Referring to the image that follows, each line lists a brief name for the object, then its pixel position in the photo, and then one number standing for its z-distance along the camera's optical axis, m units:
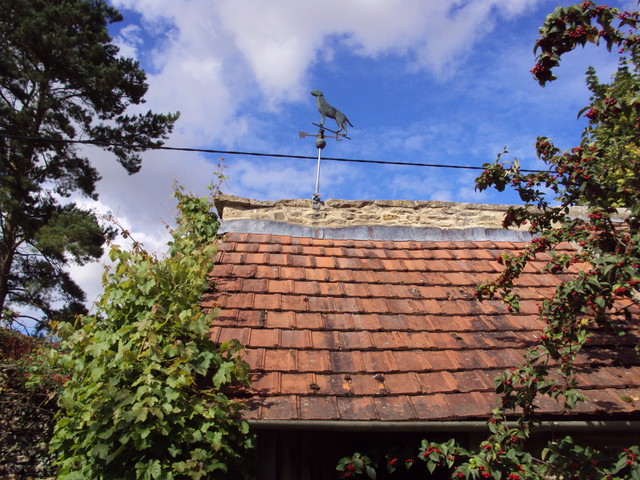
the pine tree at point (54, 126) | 10.62
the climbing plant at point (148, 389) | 2.50
